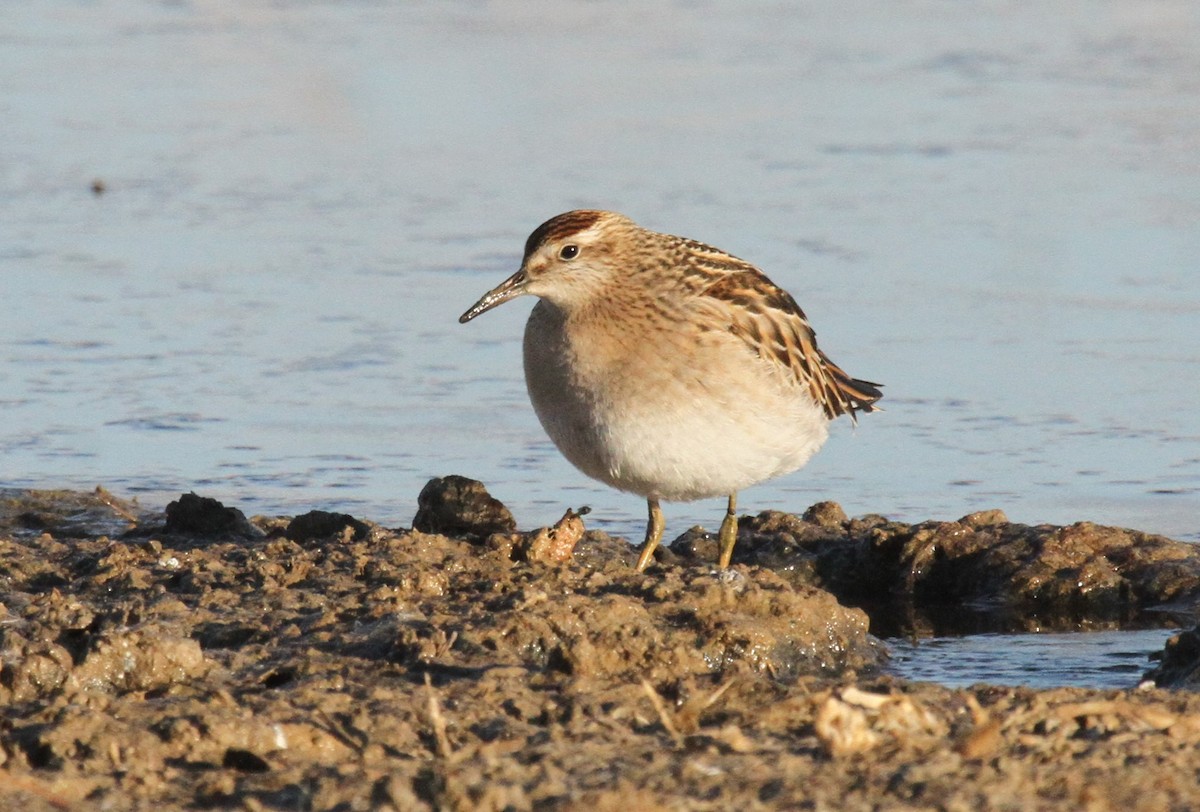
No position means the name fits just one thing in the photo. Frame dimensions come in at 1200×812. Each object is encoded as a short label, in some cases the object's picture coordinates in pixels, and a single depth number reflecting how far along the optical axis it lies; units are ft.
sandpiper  47.52
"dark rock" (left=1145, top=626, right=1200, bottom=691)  40.47
